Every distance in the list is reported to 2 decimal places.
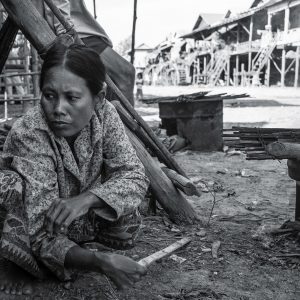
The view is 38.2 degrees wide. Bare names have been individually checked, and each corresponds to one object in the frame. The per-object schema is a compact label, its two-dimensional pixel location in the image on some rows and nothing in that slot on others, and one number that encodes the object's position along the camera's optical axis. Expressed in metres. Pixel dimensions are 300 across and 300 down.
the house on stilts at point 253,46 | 25.44
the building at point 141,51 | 69.00
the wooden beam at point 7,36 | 3.03
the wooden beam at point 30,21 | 2.84
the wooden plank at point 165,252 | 2.23
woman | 1.82
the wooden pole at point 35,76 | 6.09
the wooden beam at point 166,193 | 3.13
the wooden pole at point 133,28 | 4.19
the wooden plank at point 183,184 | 3.06
